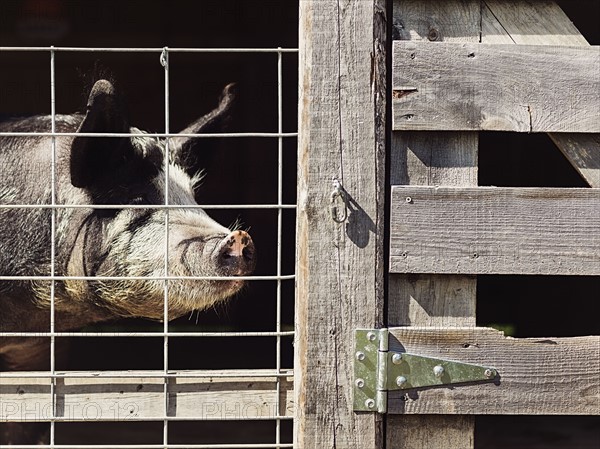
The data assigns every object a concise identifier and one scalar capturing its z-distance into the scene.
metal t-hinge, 2.10
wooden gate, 2.07
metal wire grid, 2.16
